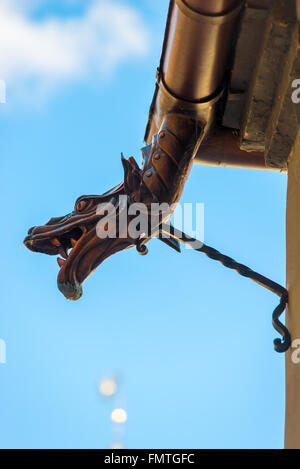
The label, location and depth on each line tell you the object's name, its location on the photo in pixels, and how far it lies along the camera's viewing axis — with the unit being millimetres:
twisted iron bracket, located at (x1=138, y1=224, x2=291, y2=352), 2714
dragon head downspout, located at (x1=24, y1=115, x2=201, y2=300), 2794
